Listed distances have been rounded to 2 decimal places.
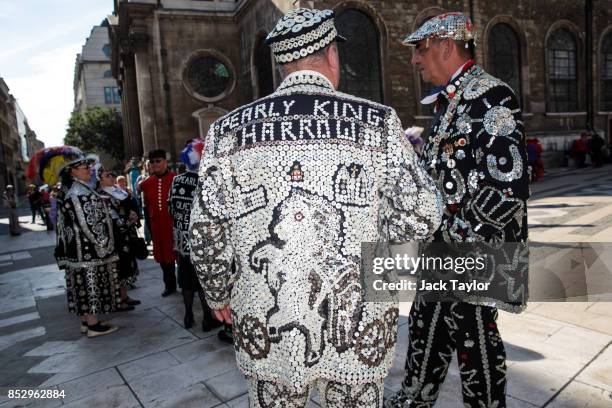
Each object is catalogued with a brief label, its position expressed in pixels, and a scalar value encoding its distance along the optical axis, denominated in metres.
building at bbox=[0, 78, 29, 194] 56.72
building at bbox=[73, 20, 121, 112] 62.59
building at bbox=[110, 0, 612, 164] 19.50
